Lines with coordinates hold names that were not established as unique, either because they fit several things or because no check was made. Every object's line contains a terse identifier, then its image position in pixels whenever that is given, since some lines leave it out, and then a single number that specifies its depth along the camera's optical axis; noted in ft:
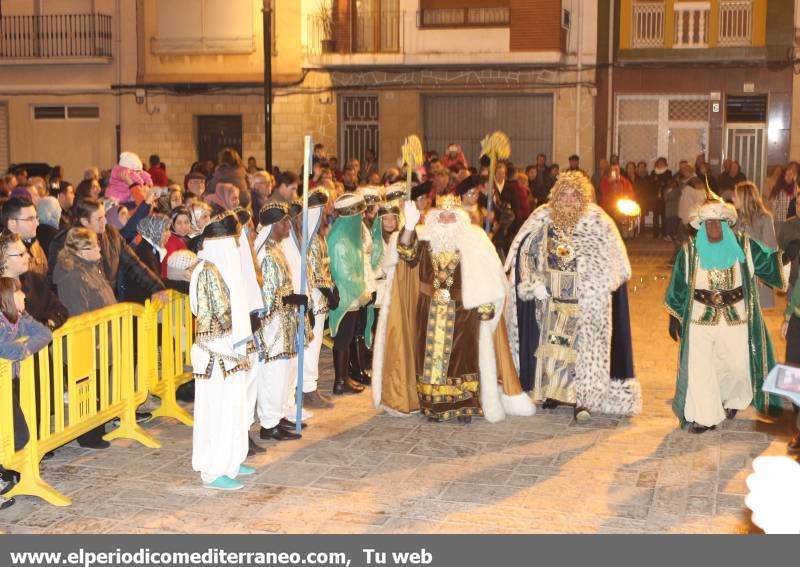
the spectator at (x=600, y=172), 73.20
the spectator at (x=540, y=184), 70.25
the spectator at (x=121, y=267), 27.61
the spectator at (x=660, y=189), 75.82
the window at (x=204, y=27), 85.15
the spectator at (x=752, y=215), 31.19
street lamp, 64.23
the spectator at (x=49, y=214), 31.62
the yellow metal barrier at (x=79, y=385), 22.24
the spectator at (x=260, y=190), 36.72
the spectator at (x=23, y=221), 25.49
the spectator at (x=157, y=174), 58.95
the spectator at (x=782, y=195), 46.42
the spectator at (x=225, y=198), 33.86
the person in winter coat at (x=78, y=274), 25.62
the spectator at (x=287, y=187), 32.27
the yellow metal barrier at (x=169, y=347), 27.27
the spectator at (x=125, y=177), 37.32
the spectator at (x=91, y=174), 40.55
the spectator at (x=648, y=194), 76.07
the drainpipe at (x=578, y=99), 80.74
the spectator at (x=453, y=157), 57.79
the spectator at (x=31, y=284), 22.24
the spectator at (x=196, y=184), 38.47
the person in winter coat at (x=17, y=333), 21.26
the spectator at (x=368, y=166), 57.80
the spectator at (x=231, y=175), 39.68
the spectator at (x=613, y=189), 67.77
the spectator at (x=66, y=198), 35.13
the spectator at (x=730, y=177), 71.23
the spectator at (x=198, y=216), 30.09
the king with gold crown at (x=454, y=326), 28.40
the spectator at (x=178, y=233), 29.71
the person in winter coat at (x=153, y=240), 29.43
